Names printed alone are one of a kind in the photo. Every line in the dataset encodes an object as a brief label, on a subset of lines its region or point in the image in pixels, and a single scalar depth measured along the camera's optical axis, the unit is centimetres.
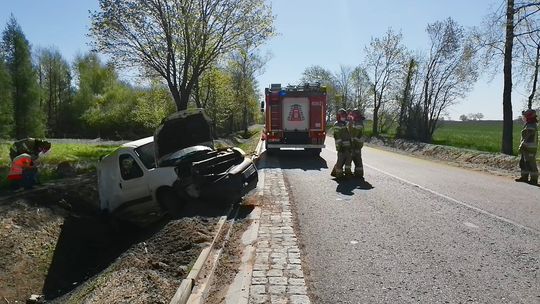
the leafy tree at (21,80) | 4634
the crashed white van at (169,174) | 826
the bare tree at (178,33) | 2227
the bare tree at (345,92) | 6177
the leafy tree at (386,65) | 4534
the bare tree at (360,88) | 5641
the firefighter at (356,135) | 1192
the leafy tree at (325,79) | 6900
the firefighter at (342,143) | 1199
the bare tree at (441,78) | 3584
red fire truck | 1844
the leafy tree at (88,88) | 6041
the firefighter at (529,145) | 1177
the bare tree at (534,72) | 2312
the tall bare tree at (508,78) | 1820
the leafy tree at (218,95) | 3962
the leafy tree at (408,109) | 3906
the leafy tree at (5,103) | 4232
